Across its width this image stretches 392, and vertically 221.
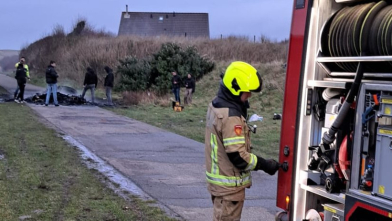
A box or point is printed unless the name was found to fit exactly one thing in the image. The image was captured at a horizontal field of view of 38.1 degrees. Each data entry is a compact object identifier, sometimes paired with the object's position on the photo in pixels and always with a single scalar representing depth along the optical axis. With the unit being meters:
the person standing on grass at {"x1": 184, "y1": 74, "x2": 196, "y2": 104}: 25.34
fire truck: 3.82
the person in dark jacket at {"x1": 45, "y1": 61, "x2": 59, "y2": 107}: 21.57
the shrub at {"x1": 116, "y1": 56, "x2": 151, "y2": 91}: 31.28
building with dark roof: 50.19
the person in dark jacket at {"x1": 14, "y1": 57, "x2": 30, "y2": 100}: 22.62
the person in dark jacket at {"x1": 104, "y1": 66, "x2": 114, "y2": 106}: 24.59
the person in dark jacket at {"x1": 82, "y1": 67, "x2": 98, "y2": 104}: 24.05
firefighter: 4.69
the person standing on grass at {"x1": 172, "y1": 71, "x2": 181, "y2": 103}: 25.38
